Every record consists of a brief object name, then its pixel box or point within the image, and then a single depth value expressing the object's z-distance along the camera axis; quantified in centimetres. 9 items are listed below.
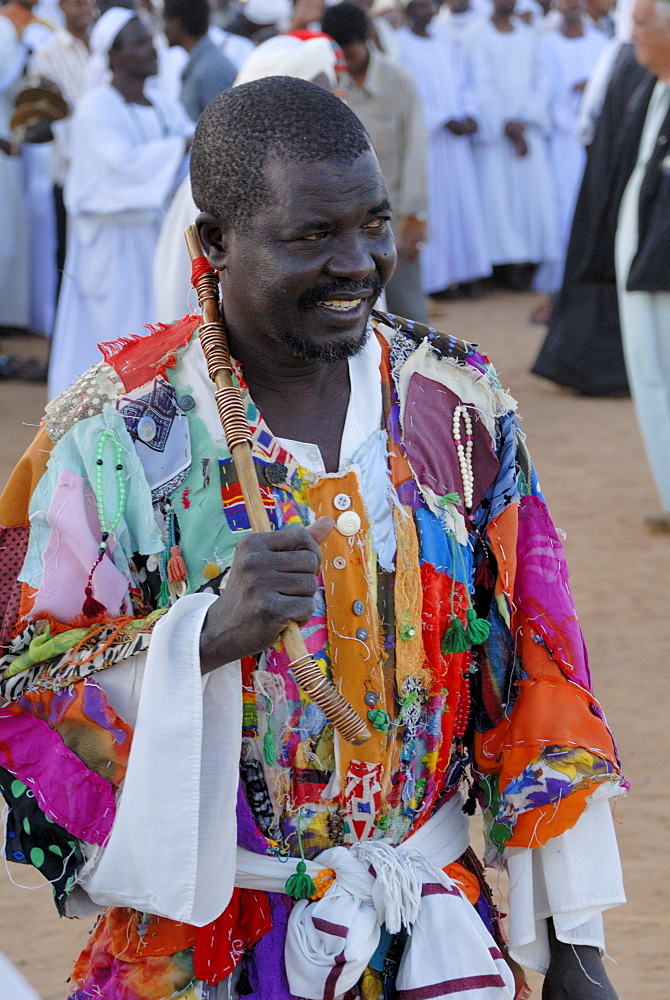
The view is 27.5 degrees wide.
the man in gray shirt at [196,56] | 736
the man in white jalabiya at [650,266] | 648
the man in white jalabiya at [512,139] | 1368
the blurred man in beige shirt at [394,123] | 792
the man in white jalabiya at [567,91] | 1412
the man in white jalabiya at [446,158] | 1328
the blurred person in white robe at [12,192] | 1080
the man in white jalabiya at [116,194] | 759
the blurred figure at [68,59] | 1054
